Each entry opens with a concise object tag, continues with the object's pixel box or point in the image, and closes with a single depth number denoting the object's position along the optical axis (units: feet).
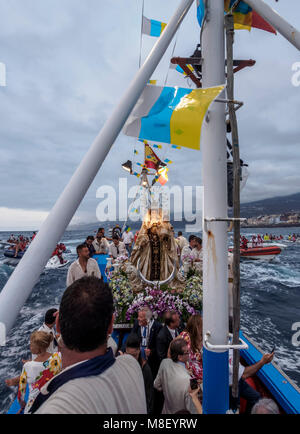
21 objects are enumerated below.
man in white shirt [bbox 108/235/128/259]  36.11
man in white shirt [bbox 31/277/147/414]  3.57
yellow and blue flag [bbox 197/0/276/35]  8.80
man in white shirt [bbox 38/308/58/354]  13.60
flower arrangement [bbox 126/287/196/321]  18.47
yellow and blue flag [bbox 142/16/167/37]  12.23
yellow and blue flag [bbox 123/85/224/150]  6.42
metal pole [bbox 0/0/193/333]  4.09
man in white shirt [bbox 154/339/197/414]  9.47
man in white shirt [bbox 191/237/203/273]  23.59
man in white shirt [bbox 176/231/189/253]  34.83
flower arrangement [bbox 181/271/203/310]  19.54
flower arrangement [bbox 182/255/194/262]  24.07
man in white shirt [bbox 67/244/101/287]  17.43
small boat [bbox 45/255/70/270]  73.82
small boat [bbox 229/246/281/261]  88.66
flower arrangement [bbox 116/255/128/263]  24.37
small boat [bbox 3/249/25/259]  87.60
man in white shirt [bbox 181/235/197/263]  24.43
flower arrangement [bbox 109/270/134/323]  20.03
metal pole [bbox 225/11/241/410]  8.09
